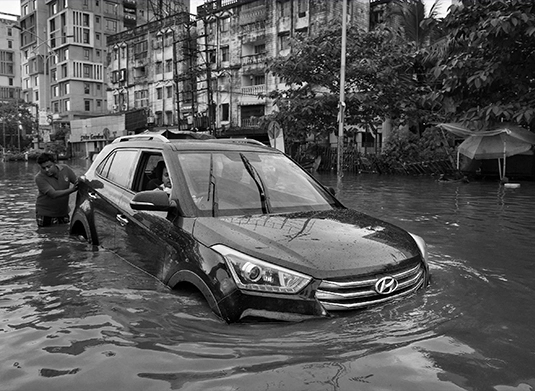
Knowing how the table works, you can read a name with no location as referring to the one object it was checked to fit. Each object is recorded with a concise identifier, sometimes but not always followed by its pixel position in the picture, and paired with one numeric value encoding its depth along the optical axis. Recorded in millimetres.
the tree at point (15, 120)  69375
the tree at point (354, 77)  24375
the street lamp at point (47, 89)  71125
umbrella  17391
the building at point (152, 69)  46469
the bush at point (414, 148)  23781
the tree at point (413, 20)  25734
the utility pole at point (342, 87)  19250
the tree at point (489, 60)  10203
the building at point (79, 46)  68750
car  3107
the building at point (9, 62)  96750
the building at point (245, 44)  35781
